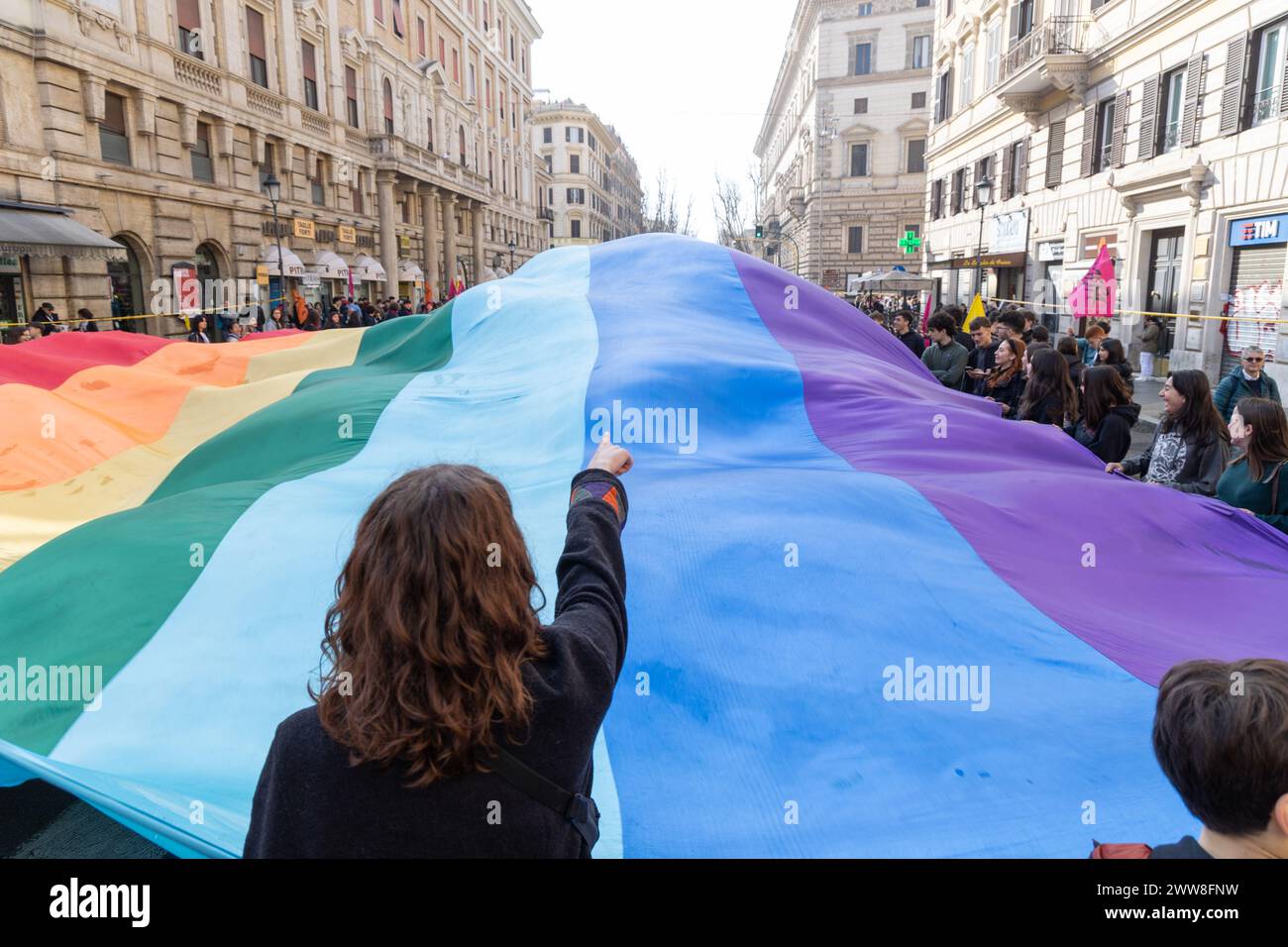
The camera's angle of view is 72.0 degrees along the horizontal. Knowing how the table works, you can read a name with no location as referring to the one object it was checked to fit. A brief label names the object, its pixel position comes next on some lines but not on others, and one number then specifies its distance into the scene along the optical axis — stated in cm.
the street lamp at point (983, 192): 1987
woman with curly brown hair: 127
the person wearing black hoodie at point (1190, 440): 464
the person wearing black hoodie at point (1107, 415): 532
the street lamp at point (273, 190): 2004
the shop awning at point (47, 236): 1395
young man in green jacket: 775
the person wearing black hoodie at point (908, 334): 1019
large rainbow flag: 240
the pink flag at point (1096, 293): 1327
